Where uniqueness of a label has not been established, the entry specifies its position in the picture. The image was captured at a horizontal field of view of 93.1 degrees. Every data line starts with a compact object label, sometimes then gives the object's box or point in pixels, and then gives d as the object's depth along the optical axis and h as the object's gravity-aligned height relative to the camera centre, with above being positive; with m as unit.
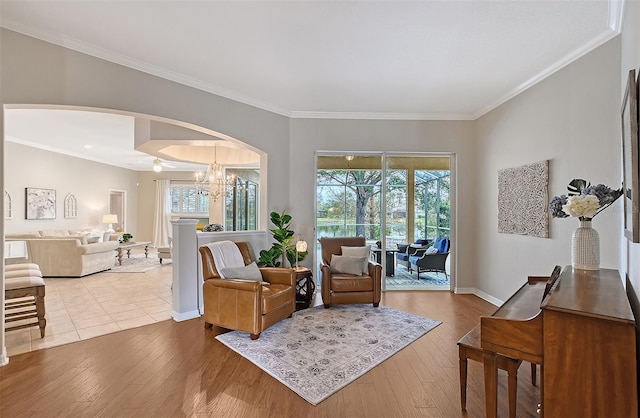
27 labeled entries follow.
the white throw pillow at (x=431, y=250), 5.62 -0.75
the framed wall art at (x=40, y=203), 7.10 +0.17
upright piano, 1.27 -0.64
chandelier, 6.52 +0.67
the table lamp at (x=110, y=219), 9.11 -0.27
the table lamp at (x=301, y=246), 4.41 -0.52
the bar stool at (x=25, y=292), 3.10 -0.85
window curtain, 10.90 -0.21
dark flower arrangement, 2.07 +0.06
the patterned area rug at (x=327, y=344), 2.46 -1.36
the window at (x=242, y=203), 7.22 +0.17
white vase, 2.11 -0.26
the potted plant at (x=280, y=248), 4.37 -0.57
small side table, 4.25 -1.13
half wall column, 3.83 -0.78
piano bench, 1.83 -0.95
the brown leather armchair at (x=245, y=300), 3.17 -0.99
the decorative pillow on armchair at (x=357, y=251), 4.60 -0.62
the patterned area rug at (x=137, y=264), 6.97 -1.37
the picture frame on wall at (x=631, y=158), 1.50 +0.28
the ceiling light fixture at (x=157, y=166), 6.81 +1.02
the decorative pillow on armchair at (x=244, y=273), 3.53 -0.75
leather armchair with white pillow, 4.16 -1.06
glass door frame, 5.17 +0.25
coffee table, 7.78 -0.97
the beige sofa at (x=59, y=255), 6.10 -0.91
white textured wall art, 3.62 +0.13
